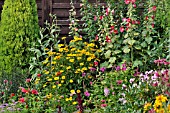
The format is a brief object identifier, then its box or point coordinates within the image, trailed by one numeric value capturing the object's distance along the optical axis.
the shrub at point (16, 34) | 7.14
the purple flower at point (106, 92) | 5.43
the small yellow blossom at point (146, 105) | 4.29
